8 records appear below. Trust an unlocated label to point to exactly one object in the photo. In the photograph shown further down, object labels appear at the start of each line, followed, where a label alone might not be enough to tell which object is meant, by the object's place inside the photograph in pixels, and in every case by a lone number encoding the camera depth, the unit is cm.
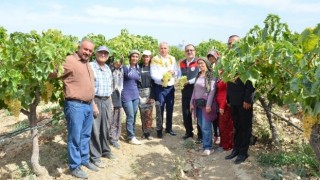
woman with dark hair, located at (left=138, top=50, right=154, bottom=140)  546
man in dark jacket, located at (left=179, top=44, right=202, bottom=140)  537
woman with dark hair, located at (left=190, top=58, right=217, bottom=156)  477
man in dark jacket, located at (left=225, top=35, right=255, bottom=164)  426
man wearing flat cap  440
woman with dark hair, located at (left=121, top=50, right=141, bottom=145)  517
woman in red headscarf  474
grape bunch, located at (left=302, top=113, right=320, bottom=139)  272
